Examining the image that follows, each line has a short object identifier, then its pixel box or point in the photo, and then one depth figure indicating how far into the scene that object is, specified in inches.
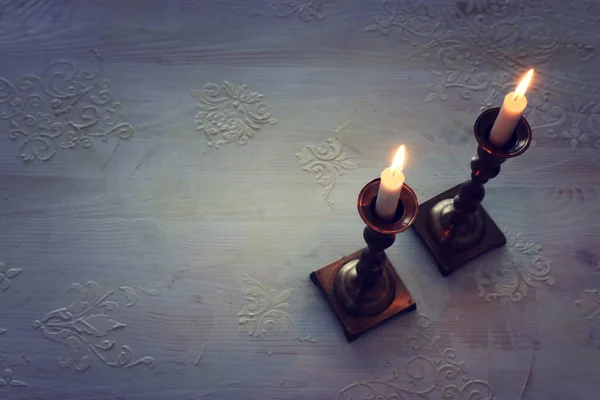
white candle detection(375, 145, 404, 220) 33.5
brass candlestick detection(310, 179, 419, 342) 42.0
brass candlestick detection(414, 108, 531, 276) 44.1
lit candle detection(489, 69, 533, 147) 36.2
